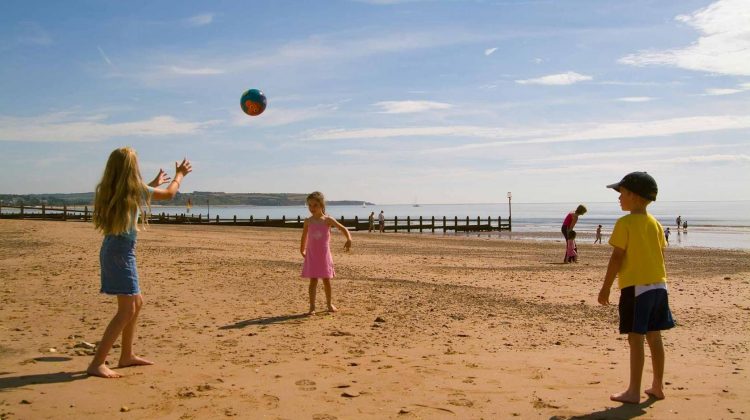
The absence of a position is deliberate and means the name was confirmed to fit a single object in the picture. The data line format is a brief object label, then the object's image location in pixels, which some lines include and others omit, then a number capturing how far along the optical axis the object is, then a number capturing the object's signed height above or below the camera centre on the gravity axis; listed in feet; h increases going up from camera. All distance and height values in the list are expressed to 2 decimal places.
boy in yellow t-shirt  14.98 -1.51
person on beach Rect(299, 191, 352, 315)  27.73 -1.22
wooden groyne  164.55 -1.81
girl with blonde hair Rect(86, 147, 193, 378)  16.48 -0.43
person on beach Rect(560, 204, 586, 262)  54.90 -0.10
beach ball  36.78 +6.69
